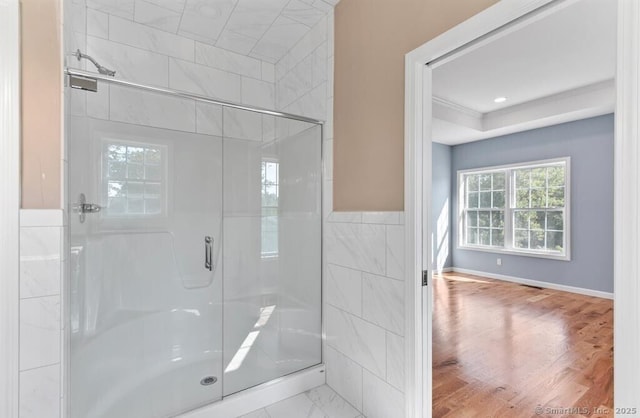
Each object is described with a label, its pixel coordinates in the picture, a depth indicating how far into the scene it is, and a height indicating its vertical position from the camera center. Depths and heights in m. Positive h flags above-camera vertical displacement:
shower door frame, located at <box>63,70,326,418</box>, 1.37 -1.10
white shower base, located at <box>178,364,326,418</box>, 1.70 -1.14
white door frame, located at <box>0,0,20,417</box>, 1.13 +0.01
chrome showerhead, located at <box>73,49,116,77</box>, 1.69 +0.84
